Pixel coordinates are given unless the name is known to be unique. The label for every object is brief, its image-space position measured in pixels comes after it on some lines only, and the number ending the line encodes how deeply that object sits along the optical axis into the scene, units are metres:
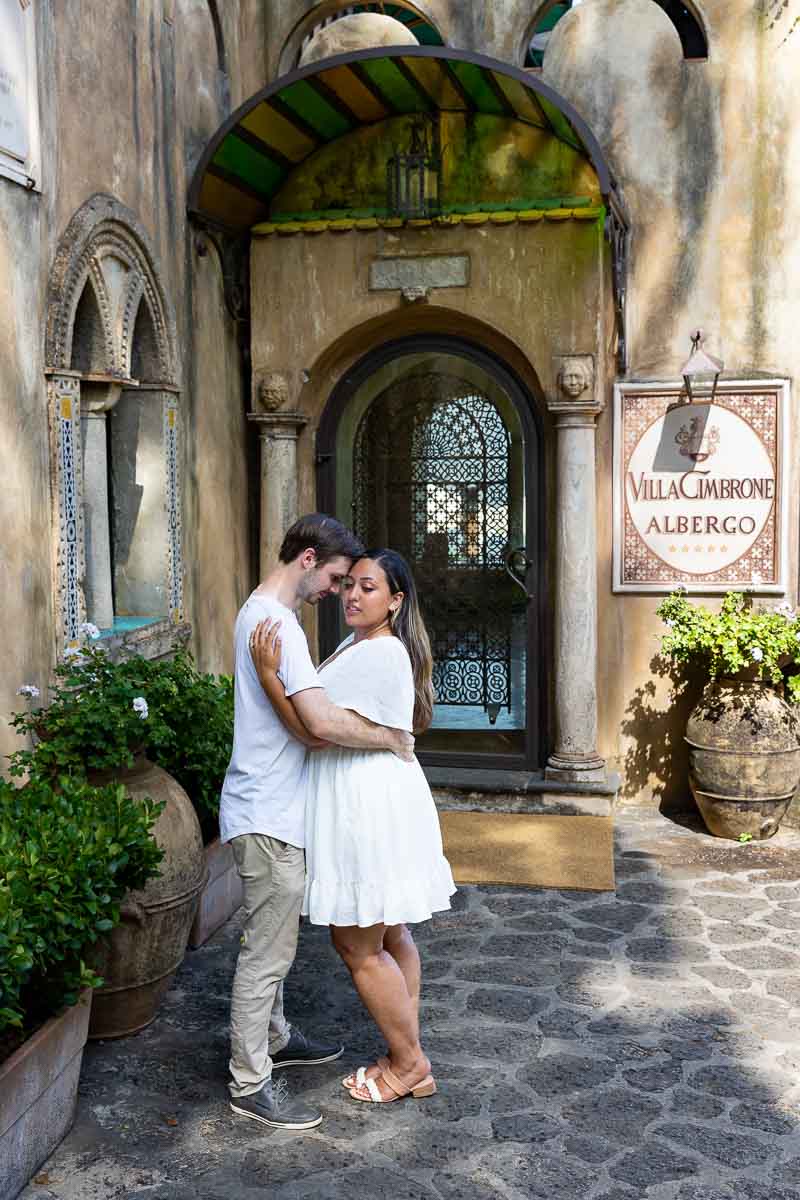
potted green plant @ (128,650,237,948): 5.55
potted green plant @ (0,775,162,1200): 3.48
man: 3.96
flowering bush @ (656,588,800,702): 7.09
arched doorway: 7.98
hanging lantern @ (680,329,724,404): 7.30
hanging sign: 7.57
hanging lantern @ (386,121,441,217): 7.44
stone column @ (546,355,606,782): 7.55
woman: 3.88
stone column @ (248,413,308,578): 7.86
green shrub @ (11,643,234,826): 4.59
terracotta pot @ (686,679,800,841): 7.07
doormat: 6.48
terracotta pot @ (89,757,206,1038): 4.51
